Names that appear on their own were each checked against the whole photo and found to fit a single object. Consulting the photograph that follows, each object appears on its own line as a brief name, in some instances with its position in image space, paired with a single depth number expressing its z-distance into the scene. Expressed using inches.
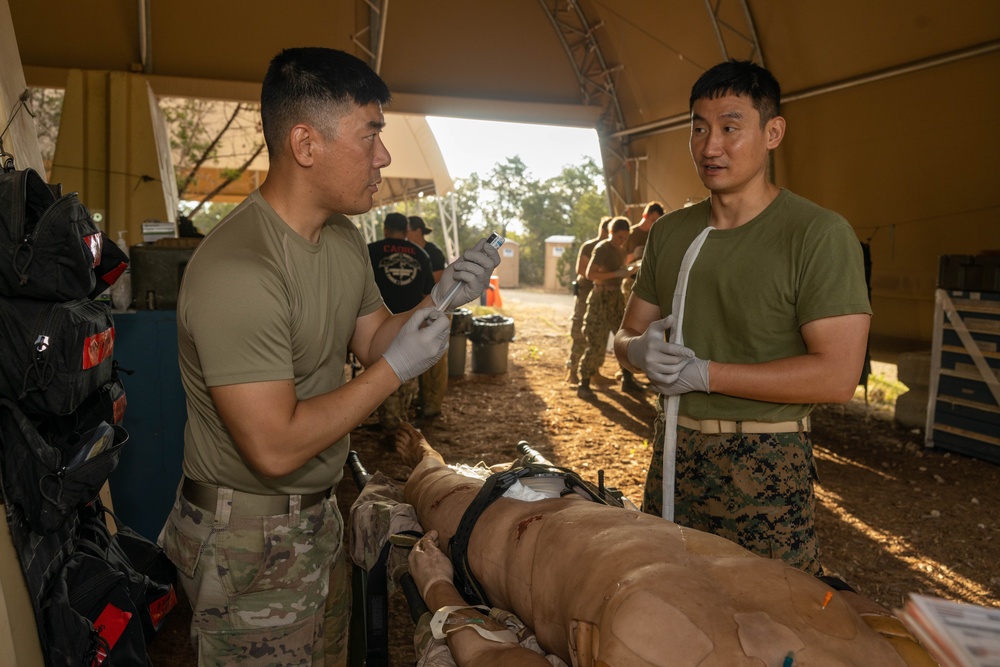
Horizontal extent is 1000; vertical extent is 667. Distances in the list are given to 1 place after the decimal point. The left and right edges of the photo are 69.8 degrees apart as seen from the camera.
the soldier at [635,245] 306.3
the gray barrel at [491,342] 335.6
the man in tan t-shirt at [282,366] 56.8
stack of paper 29.9
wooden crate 206.4
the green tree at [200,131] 424.8
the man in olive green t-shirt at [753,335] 70.7
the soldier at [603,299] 297.7
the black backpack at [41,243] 75.2
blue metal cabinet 135.5
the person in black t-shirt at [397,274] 224.5
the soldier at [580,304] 323.9
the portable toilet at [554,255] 887.7
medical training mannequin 42.8
